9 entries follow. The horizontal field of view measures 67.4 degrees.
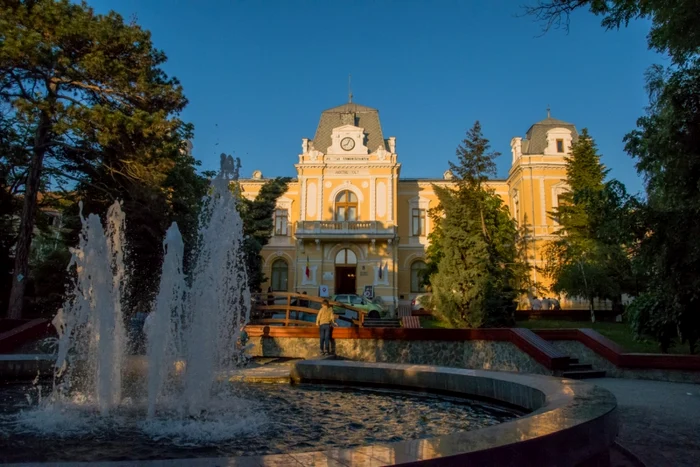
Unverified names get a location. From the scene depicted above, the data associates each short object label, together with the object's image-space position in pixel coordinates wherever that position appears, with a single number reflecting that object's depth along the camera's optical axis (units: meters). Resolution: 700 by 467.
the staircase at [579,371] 9.30
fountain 3.43
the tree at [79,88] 14.99
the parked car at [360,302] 22.41
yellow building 33.31
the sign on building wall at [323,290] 29.48
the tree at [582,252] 23.47
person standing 12.11
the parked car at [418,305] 17.88
